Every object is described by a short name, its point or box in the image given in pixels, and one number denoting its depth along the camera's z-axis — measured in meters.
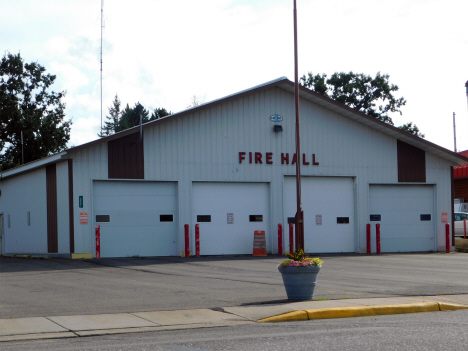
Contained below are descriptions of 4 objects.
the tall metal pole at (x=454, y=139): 66.69
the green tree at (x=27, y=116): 53.91
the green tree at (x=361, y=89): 60.84
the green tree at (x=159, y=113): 73.18
